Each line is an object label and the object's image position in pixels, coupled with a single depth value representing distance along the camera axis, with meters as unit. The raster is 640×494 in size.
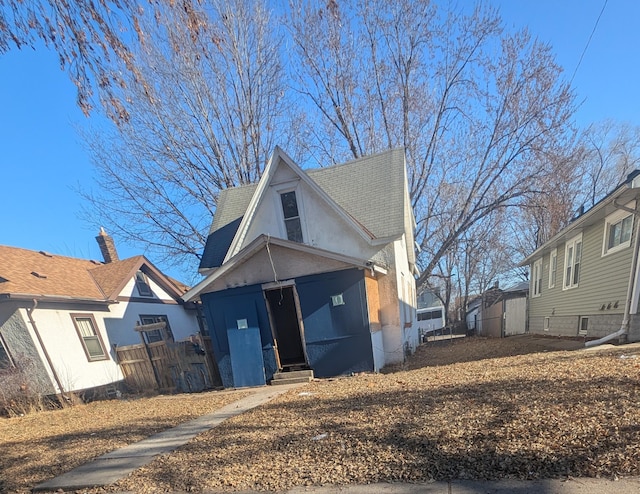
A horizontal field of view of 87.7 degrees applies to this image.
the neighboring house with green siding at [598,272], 7.44
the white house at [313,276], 8.34
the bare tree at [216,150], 16.17
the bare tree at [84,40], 3.39
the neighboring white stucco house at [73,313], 9.59
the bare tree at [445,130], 14.72
